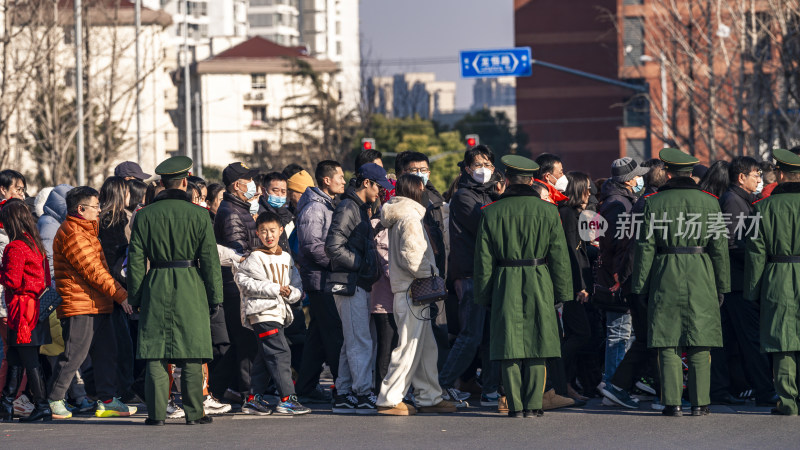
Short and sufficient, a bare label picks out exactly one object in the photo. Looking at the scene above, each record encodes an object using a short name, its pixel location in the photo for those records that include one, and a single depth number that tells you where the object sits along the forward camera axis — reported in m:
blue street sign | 66.06
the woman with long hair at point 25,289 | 18.70
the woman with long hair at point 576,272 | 19.61
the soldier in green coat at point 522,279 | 18.05
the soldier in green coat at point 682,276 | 18.02
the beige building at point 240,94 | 178.25
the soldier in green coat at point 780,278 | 18.17
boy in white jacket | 18.97
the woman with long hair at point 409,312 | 18.67
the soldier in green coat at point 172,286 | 17.81
